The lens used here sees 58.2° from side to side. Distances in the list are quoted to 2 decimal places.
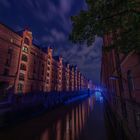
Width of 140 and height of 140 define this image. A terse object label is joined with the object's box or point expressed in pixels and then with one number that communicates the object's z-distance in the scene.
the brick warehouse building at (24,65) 24.04
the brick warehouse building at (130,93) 7.76
